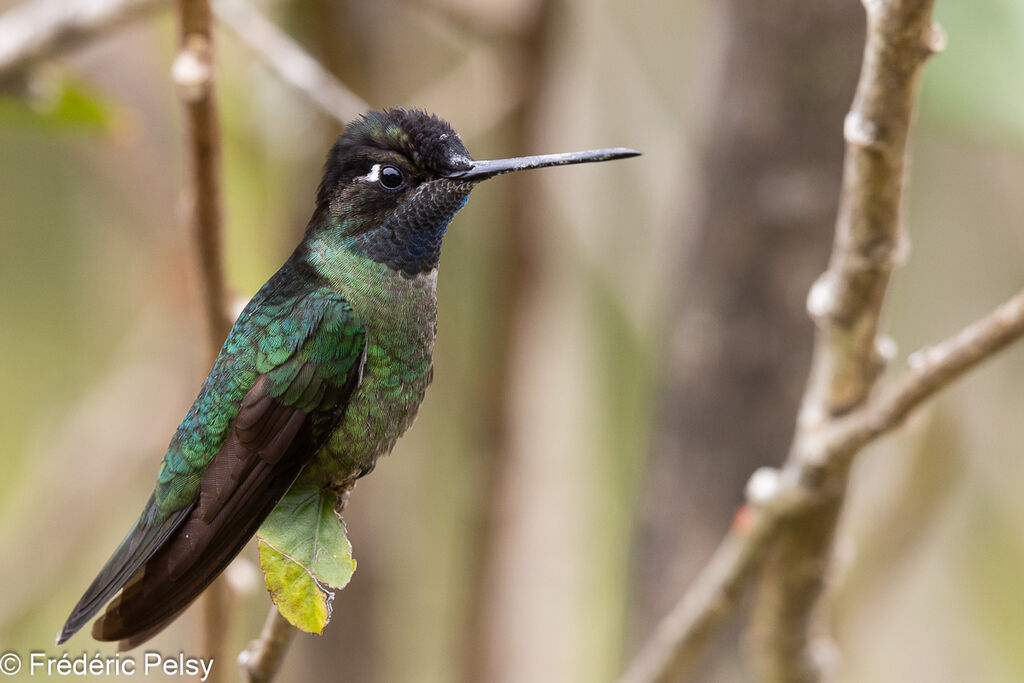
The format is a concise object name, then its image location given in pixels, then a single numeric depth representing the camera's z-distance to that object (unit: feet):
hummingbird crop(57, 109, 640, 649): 10.52
